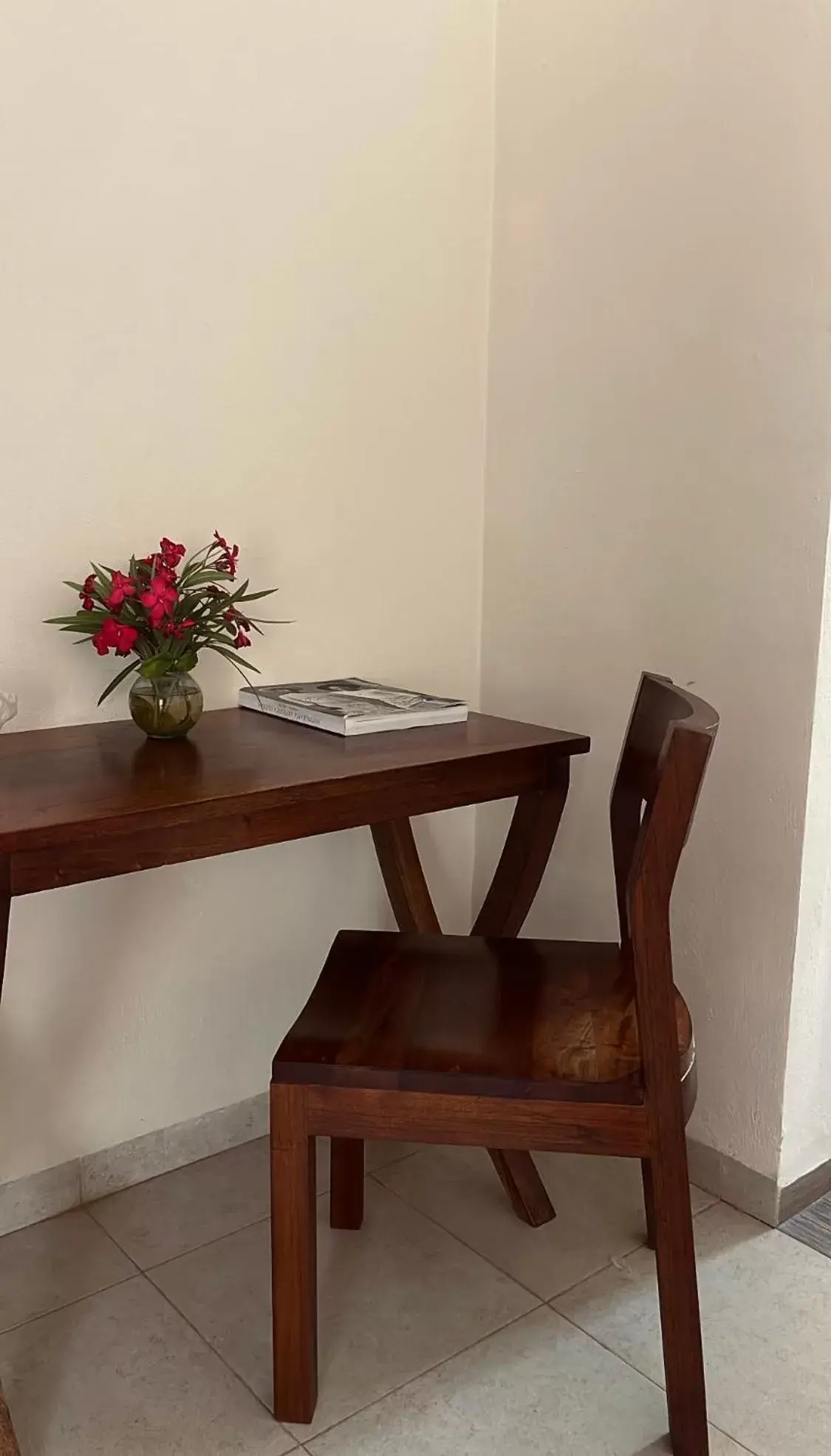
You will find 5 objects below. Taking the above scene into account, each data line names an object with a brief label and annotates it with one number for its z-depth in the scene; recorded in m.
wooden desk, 1.18
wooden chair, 1.20
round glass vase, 1.50
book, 1.57
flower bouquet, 1.44
